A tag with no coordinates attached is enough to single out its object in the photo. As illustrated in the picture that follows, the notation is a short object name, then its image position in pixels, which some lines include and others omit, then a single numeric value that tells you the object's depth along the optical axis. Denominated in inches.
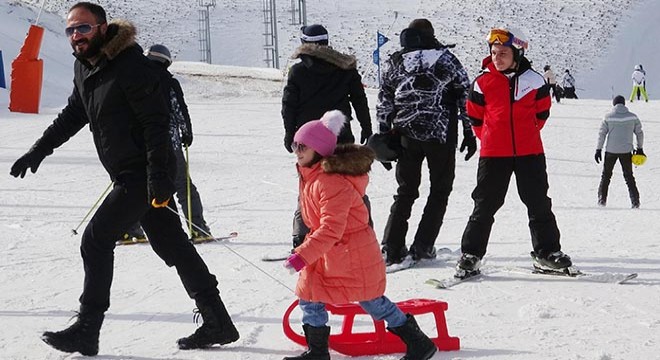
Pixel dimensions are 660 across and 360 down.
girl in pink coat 309.0
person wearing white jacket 2357.3
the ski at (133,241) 628.7
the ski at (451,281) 453.4
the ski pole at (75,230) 659.1
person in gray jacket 900.0
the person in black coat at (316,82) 487.5
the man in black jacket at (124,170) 330.3
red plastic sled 346.0
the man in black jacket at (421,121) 490.3
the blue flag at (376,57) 2303.6
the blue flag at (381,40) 2375.2
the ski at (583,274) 455.8
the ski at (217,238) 625.8
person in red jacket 445.1
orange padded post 1417.3
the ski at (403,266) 502.2
